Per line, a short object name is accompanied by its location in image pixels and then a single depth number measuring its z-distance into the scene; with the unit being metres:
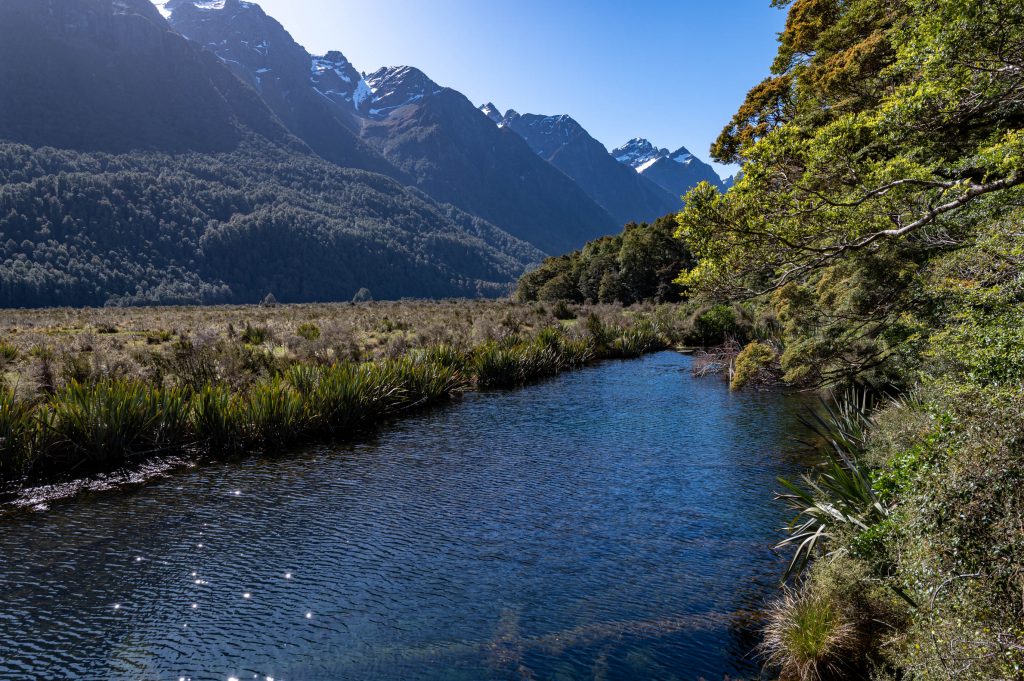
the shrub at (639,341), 33.22
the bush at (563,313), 45.12
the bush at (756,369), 21.75
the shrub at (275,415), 13.67
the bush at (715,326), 33.97
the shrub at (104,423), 11.51
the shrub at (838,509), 6.66
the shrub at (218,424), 13.13
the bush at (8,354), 17.85
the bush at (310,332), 27.59
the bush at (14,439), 10.50
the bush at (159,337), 26.86
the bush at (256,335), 26.13
